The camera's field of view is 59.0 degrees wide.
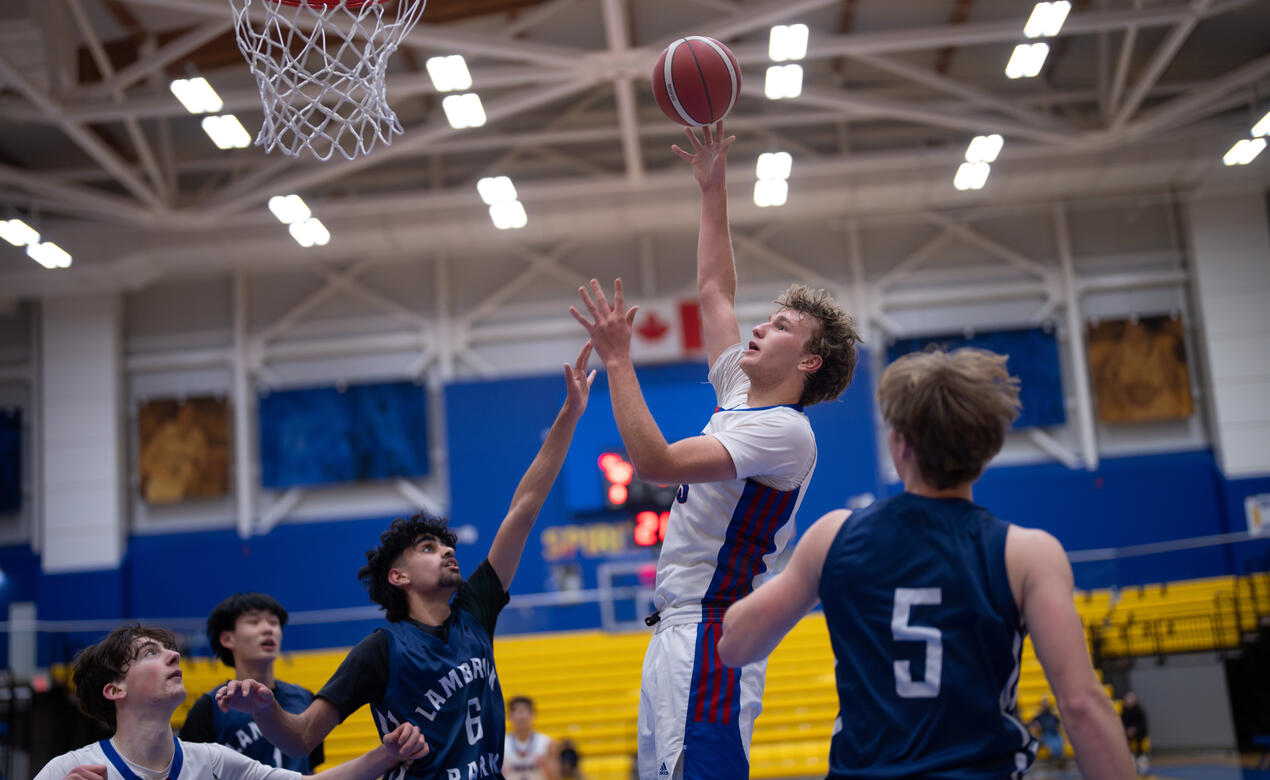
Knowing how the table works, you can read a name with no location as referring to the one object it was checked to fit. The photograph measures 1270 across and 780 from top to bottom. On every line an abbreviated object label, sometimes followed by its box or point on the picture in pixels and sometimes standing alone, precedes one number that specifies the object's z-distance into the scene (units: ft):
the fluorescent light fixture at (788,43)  37.27
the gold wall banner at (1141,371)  53.98
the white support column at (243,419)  55.77
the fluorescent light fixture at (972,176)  47.21
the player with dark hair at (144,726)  10.62
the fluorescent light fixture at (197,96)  36.86
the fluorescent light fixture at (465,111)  39.45
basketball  14.61
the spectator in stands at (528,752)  25.90
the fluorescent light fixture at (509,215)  47.91
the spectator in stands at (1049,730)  34.78
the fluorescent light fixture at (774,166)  44.37
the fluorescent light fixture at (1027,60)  38.70
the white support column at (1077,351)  53.93
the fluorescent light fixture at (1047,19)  36.63
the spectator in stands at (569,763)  29.45
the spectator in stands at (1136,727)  35.70
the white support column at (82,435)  54.03
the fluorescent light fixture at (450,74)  36.88
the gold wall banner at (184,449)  55.98
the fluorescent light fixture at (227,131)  38.50
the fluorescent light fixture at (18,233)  44.01
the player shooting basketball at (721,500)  9.91
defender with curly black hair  10.84
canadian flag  54.44
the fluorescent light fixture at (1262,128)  43.96
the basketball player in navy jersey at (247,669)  14.14
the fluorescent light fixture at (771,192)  46.50
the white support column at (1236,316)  52.65
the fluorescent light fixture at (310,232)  47.78
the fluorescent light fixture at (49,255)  46.86
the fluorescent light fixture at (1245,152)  46.75
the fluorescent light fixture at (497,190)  45.55
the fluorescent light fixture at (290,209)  45.19
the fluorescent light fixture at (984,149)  44.60
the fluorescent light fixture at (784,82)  39.09
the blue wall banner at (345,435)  55.16
